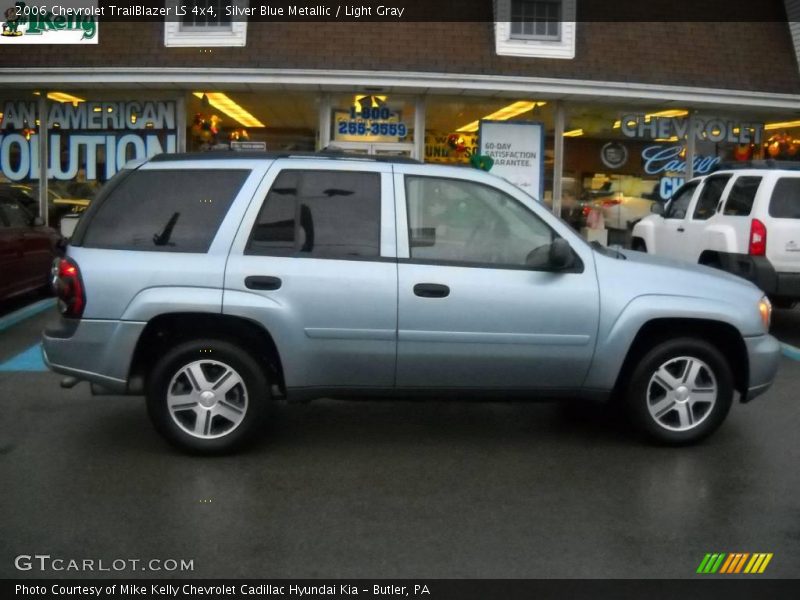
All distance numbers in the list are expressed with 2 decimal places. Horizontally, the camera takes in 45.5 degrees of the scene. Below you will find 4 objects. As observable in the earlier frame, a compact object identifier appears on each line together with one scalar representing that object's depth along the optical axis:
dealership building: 15.05
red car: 10.94
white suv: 9.84
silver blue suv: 5.71
